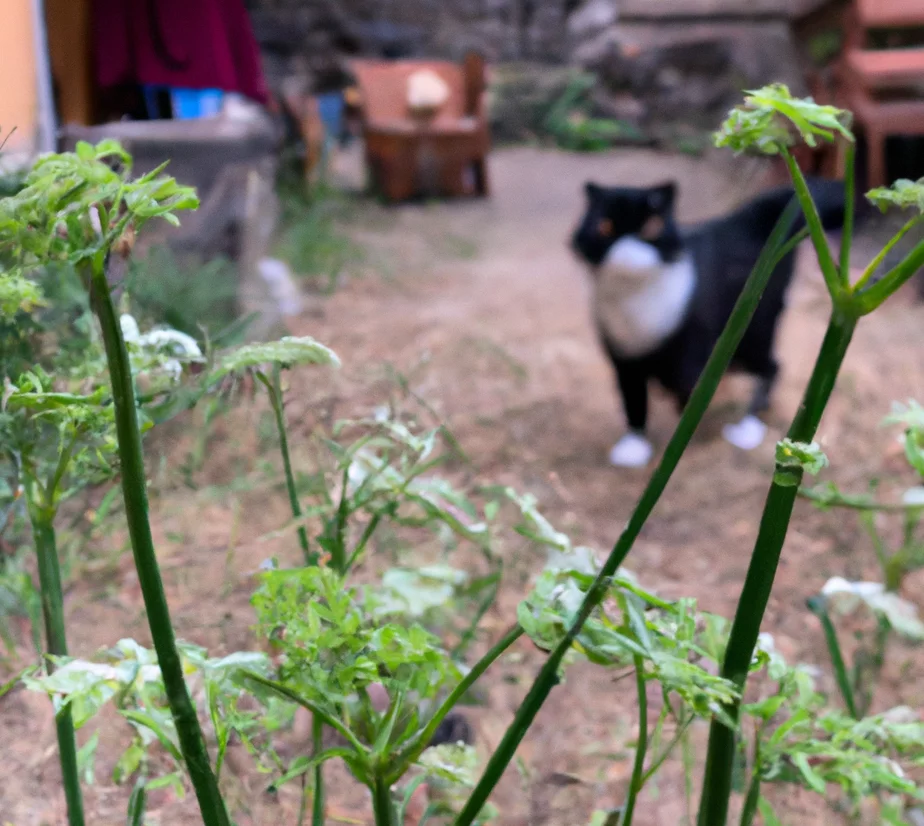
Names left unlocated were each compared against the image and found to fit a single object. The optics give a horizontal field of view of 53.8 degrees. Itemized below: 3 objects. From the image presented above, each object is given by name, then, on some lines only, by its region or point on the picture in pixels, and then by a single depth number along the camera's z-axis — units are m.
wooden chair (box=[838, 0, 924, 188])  2.05
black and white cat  1.33
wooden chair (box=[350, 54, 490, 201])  3.36
